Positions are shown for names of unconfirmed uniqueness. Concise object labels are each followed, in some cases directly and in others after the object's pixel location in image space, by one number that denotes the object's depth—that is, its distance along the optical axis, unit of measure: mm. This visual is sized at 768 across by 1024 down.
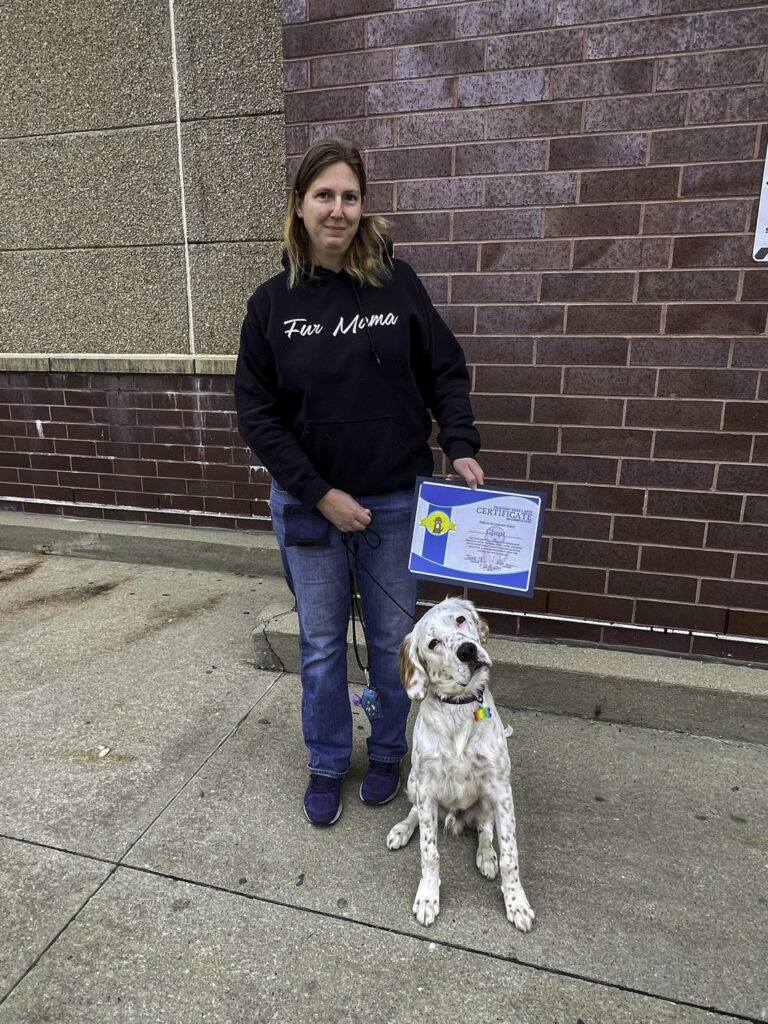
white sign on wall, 2758
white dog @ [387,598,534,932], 2061
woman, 2246
